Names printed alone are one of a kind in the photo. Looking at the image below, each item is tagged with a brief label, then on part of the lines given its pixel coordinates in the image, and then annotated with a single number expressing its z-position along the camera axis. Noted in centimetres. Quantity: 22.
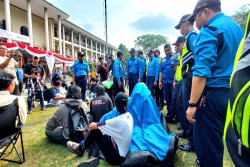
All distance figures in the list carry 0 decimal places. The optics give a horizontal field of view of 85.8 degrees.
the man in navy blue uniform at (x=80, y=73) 499
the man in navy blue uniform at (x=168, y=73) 376
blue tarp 197
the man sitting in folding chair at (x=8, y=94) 181
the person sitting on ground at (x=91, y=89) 663
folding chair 172
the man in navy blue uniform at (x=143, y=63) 541
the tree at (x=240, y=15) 2240
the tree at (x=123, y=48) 6325
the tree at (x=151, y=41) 5297
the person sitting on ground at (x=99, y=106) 274
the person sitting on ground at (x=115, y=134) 184
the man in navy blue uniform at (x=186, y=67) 166
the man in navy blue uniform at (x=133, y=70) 517
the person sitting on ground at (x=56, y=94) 555
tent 848
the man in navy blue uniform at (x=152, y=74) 468
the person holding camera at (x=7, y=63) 300
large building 1529
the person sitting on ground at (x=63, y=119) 246
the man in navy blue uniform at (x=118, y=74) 480
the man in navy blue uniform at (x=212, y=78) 116
